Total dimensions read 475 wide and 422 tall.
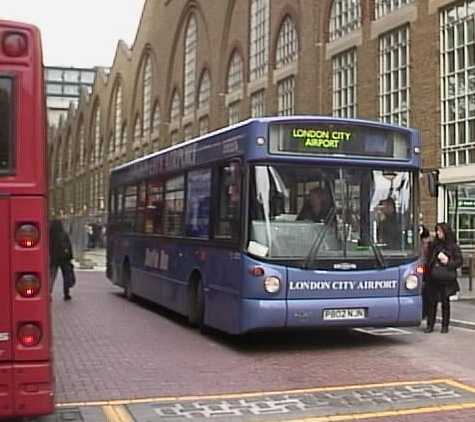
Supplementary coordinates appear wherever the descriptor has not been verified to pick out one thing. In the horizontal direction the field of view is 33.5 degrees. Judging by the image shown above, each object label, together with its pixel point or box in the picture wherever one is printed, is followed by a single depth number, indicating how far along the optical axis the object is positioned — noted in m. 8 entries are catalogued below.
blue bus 9.83
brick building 23.67
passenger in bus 10.40
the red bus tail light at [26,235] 5.23
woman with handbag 11.94
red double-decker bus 5.21
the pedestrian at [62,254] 17.11
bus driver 10.02
